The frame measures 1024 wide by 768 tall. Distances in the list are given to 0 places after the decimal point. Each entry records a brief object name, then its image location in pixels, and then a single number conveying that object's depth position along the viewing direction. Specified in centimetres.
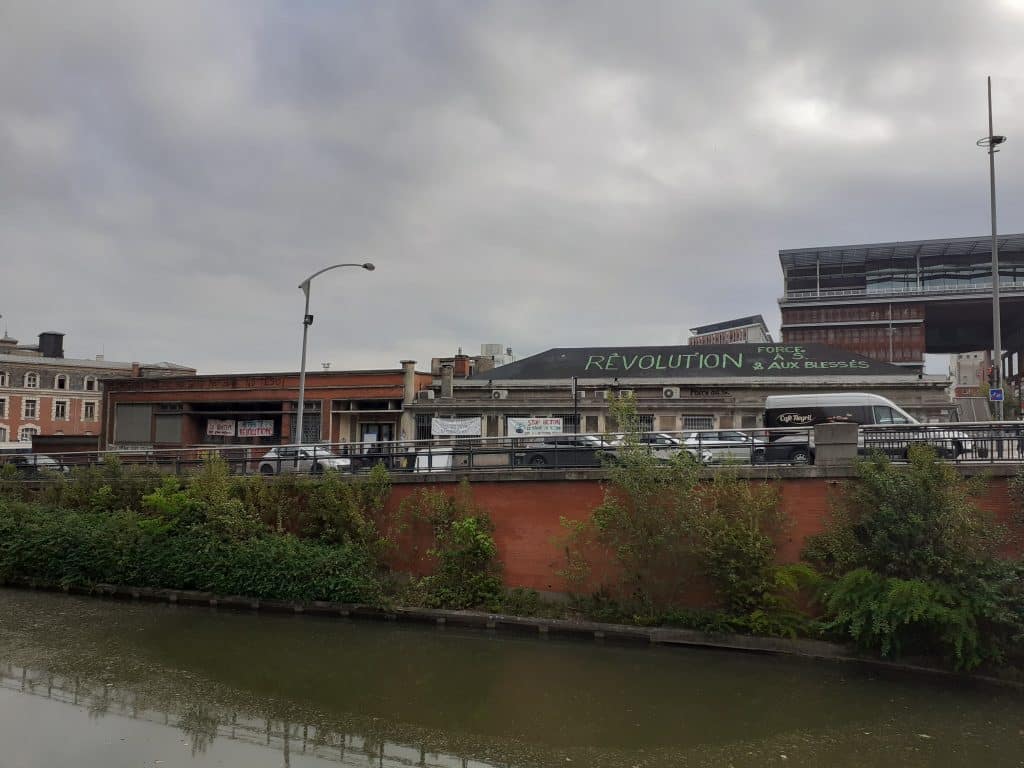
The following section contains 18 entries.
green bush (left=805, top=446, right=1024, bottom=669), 1512
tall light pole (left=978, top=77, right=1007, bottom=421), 2355
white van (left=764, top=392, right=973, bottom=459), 1809
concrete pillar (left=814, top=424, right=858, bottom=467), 1805
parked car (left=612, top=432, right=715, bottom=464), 1914
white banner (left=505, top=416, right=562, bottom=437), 4134
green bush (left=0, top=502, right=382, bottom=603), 2098
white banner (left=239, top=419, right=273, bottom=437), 4778
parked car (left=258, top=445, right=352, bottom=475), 2220
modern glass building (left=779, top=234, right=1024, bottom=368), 9394
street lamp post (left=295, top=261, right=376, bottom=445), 2603
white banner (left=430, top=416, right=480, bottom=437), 4225
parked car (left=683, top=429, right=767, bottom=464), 1880
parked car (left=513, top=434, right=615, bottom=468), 2006
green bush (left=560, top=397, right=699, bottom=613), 1825
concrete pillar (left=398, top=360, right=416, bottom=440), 4462
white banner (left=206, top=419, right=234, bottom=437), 4872
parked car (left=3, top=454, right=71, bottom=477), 2841
